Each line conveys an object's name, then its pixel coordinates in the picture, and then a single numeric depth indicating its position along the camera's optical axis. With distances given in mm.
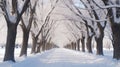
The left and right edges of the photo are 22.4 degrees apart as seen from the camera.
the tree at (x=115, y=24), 16997
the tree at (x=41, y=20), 37725
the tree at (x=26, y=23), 26797
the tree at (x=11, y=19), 18453
